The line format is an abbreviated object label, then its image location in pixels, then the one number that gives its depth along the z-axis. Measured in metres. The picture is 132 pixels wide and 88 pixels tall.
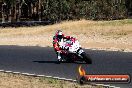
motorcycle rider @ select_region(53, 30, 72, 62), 20.20
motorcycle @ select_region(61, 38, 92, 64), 19.70
